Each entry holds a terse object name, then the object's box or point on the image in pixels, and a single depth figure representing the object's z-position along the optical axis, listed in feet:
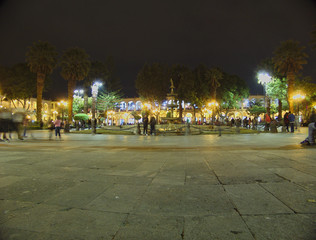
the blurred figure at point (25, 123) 43.57
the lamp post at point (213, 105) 128.98
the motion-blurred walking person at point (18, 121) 35.65
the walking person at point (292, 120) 53.41
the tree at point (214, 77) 134.92
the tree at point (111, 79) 153.12
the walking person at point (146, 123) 55.44
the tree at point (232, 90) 149.48
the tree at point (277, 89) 106.93
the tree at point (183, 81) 129.70
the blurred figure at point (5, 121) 34.55
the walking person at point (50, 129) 41.45
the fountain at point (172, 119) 69.63
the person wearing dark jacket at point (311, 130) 23.87
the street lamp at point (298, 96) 94.54
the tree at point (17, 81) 123.65
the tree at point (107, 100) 152.35
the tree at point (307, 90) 110.22
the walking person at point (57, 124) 42.19
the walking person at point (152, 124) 54.03
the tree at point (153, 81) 129.18
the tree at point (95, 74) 145.62
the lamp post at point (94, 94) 61.13
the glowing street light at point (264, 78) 70.11
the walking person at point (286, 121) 56.04
